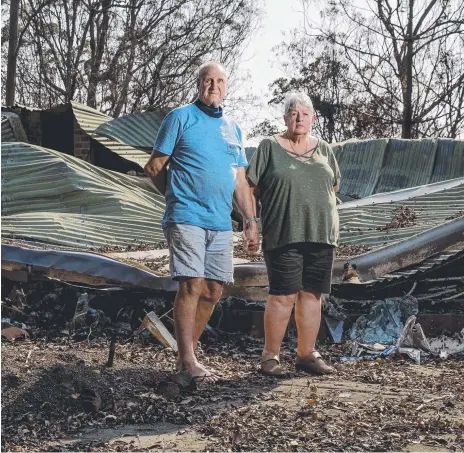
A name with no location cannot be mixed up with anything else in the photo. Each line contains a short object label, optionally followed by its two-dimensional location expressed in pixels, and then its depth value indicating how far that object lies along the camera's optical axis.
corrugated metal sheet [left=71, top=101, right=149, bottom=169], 14.74
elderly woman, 5.09
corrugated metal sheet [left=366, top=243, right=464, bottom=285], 6.87
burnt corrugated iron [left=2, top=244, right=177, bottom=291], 6.88
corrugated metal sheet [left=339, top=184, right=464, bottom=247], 8.19
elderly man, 4.79
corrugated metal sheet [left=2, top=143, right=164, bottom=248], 9.36
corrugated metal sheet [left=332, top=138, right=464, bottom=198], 13.98
